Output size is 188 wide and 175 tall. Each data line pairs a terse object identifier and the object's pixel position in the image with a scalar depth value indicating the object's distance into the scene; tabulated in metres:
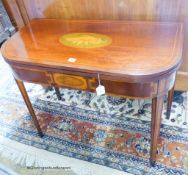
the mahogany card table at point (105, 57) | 0.79
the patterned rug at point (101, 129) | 1.18
